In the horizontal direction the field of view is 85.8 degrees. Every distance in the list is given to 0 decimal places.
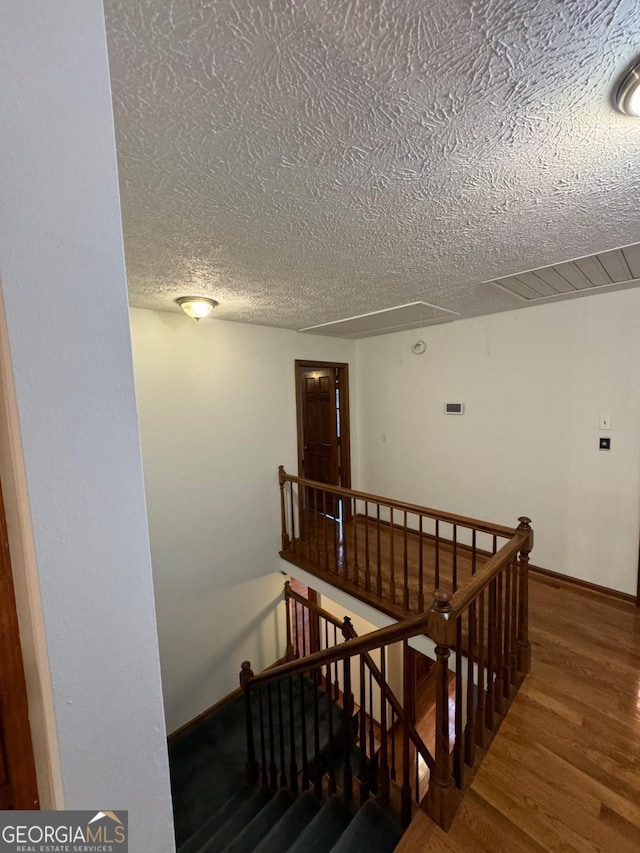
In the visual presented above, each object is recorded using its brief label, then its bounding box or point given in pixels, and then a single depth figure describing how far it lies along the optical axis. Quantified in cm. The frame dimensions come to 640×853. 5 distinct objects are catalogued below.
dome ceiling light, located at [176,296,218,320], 240
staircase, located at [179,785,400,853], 154
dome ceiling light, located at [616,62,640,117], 82
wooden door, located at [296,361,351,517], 423
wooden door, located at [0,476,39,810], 48
